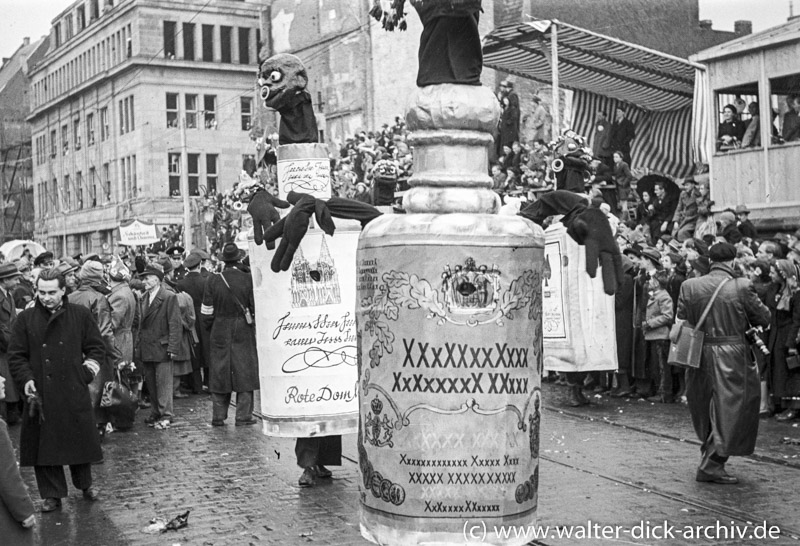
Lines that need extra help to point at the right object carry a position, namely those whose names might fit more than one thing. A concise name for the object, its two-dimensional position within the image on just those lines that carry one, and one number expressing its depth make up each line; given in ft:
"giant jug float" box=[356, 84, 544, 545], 16.40
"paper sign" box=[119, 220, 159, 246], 120.47
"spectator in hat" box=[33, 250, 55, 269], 62.23
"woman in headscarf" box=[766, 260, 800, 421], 44.11
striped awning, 83.41
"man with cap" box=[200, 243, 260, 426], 46.16
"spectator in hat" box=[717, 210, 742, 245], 45.44
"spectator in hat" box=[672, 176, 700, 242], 65.72
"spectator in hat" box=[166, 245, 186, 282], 71.06
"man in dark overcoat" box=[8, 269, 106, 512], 31.86
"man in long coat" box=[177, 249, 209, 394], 59.16
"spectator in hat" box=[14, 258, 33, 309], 54.63
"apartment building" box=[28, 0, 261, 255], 192.34
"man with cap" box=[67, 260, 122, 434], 42.29
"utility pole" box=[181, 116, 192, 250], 134.31
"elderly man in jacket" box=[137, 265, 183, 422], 48.44
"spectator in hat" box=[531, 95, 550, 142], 108.14
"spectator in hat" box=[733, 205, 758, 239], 54.24
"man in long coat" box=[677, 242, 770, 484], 32.48
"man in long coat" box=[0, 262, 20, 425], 46.19
